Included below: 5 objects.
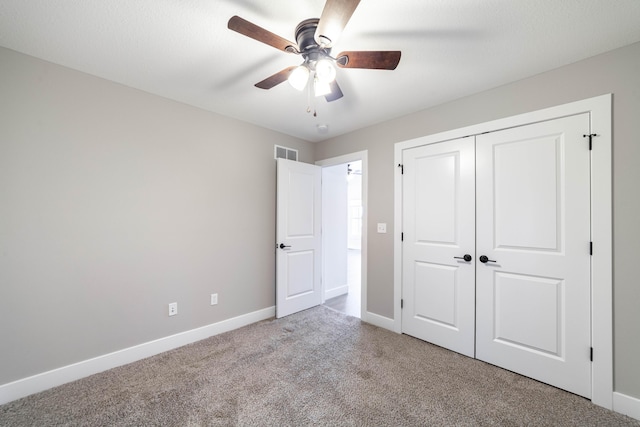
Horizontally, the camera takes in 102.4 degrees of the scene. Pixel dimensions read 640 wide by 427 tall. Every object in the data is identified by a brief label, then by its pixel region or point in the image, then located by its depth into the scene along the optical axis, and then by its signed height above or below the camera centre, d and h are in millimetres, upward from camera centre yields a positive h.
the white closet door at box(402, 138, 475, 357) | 2465 -289
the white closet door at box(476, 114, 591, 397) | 1920 -286
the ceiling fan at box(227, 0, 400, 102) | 1221 +918
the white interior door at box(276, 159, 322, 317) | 3351 -312
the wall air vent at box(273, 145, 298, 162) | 3504 +869
